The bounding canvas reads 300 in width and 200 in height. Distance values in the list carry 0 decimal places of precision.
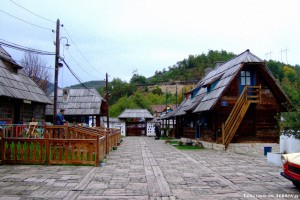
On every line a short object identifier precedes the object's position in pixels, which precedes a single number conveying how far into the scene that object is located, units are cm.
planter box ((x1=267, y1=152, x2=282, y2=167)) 1283
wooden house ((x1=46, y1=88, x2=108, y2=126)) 3388
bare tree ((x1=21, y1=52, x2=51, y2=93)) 4612
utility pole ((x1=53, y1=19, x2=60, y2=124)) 1906
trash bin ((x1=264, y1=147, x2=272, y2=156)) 2097
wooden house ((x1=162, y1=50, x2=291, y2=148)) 2036
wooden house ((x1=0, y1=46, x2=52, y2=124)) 1866
